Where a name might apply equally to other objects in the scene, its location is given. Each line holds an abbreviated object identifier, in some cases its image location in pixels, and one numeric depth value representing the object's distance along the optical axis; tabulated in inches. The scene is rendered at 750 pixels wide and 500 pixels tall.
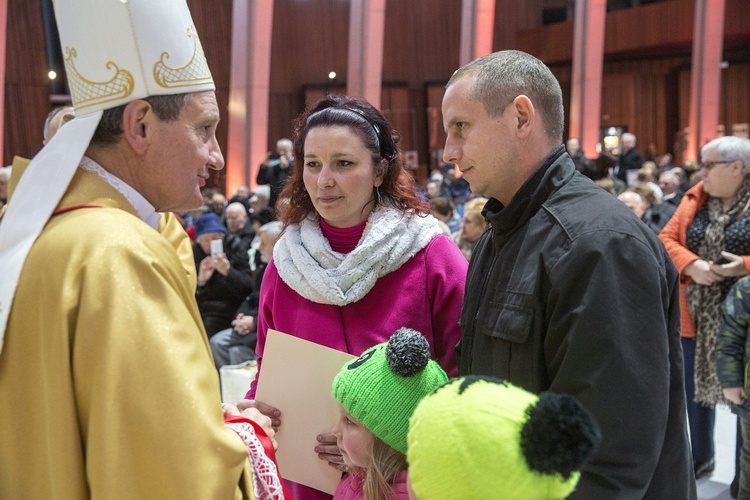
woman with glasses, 154.0
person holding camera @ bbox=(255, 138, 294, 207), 386.6
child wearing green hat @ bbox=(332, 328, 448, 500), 65.6
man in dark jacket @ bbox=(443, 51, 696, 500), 53.4
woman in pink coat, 81.5
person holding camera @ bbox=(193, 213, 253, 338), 207.8
